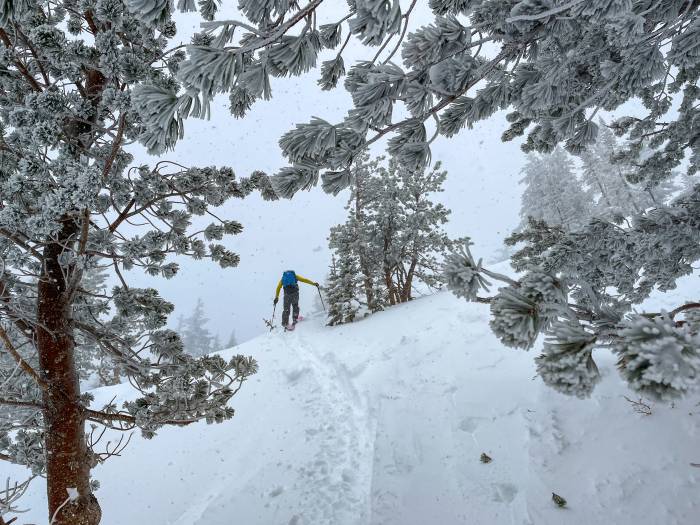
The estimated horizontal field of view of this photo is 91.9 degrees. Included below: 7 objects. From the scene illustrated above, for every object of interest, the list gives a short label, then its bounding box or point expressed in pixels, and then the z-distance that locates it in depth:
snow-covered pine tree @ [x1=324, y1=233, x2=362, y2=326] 15.85
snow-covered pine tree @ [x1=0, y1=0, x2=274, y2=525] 2.69
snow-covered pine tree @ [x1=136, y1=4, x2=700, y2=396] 1.34
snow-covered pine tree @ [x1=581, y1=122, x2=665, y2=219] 23.50
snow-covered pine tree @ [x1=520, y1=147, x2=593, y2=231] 22.86
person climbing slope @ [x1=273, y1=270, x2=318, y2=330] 15.28
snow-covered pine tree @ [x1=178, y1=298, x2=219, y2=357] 46.94
